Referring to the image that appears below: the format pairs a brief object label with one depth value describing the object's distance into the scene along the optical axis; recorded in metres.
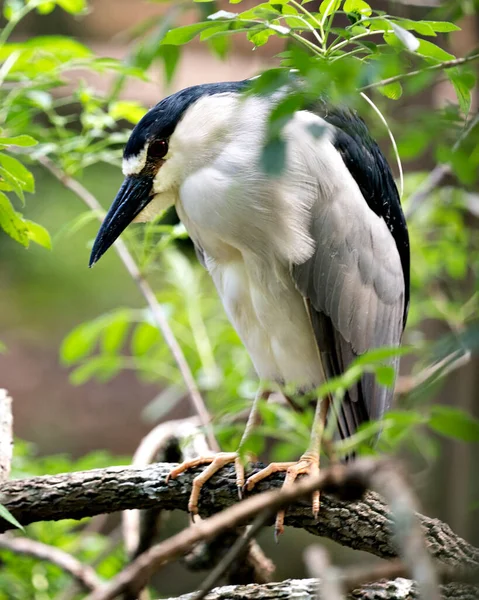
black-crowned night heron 7.61
